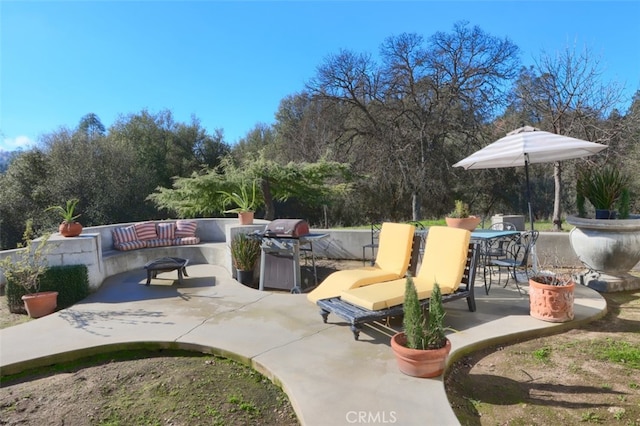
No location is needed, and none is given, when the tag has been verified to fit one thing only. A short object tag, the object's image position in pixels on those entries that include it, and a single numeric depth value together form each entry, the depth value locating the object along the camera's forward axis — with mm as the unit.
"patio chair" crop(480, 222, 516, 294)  4849
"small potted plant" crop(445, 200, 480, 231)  5219
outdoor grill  5270
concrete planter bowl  4617
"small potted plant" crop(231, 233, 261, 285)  5859
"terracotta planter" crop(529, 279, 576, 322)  3502
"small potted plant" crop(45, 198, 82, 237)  5625
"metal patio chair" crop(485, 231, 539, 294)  4493
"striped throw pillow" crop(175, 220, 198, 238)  8289
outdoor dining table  4651
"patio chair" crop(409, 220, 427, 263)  5130
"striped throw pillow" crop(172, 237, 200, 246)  7934
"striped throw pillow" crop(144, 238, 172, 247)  7680
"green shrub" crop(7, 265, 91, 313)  4746
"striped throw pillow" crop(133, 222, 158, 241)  7875
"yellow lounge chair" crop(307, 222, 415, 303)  4117
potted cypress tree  2492
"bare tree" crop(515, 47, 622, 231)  8875
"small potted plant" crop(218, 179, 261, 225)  6409
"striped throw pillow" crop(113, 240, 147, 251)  7352
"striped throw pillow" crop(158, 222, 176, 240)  8109
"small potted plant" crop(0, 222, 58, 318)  4594
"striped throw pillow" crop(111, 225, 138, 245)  7492
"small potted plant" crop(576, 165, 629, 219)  4754
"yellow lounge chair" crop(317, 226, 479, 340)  3348
